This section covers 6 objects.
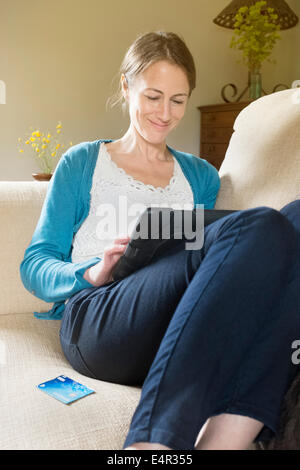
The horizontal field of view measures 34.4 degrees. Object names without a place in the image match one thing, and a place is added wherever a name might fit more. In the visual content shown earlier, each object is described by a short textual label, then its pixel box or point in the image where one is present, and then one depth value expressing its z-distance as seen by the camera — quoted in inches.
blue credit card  32.4
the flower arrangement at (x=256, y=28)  120.8
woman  25.8
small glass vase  128.0
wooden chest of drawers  124.3
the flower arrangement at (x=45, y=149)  116.4
